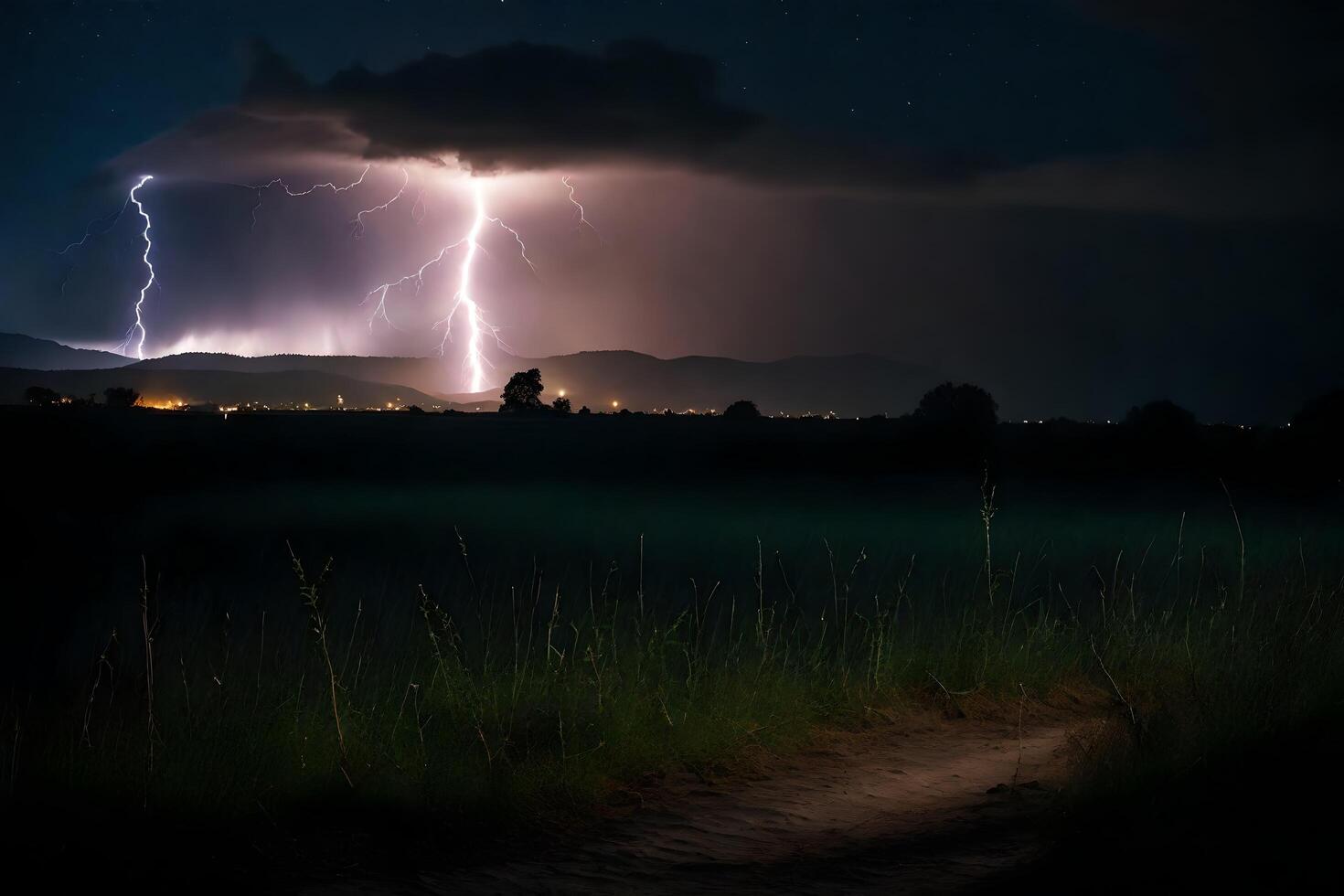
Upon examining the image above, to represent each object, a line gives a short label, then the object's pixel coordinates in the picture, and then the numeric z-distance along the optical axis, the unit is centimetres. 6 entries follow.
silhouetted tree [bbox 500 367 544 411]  10962
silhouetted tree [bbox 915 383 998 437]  7375
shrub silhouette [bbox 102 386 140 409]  10381
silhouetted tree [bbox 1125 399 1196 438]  7312
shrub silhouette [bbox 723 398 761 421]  10112
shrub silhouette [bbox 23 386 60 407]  9405
